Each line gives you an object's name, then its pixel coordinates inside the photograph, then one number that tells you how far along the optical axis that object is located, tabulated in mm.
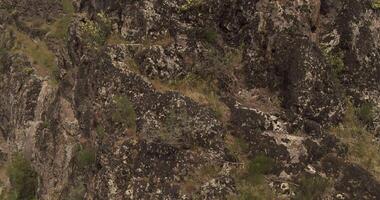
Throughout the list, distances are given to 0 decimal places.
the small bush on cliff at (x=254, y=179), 23781
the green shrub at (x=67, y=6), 57634
